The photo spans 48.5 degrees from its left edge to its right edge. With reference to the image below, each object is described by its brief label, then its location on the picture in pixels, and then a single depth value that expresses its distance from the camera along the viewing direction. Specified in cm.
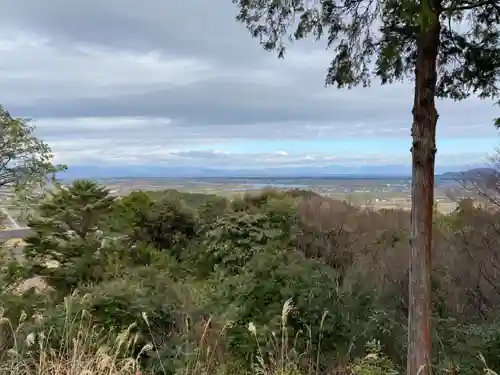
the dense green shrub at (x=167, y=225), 1460
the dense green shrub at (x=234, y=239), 1220
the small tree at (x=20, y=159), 970
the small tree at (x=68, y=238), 1011
